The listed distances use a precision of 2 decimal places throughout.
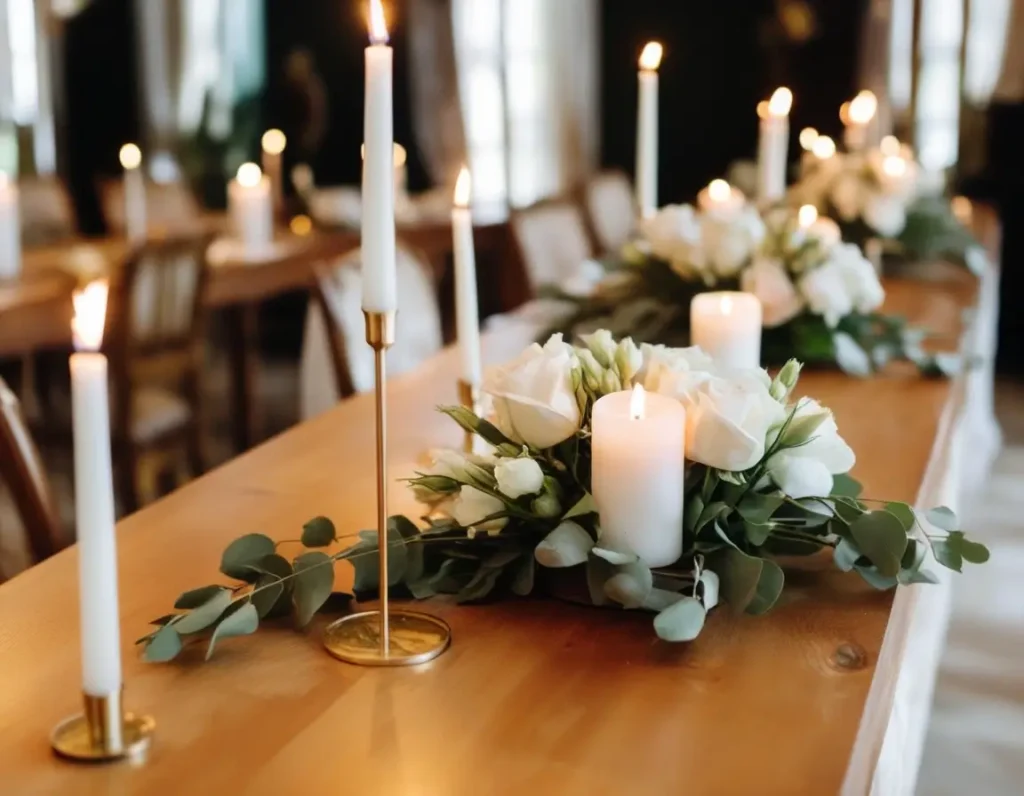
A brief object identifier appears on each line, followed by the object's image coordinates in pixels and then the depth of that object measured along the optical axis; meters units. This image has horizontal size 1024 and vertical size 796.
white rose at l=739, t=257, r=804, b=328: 1.91
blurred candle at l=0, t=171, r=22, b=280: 3.16
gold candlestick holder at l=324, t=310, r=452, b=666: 0.97
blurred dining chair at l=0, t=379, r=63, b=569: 1.49
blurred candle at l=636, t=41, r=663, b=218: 2.19
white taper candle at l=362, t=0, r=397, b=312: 0.90
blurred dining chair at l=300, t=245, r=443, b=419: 2.18
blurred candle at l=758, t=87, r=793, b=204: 2.52
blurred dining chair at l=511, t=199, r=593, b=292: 3.22
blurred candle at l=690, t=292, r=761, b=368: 1.60
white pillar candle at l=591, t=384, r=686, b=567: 1.02
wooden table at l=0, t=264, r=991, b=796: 0.81
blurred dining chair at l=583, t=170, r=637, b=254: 4.23
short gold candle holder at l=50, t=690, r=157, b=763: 0.82
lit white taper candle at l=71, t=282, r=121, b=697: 0.74
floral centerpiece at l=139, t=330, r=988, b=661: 1.02
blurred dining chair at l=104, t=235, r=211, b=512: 2.98
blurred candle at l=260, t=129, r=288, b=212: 4.70
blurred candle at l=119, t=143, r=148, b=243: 3.87
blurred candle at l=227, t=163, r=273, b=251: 3.77
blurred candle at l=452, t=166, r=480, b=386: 1.27
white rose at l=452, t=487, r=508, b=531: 1.07
